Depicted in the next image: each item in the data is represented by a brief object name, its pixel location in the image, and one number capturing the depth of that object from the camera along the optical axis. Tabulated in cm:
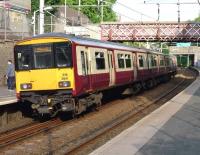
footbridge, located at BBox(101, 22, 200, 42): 6291
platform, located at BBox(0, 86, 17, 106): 1728
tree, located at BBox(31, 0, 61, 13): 7802
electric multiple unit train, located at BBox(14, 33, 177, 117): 1662
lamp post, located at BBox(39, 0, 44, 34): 2540
